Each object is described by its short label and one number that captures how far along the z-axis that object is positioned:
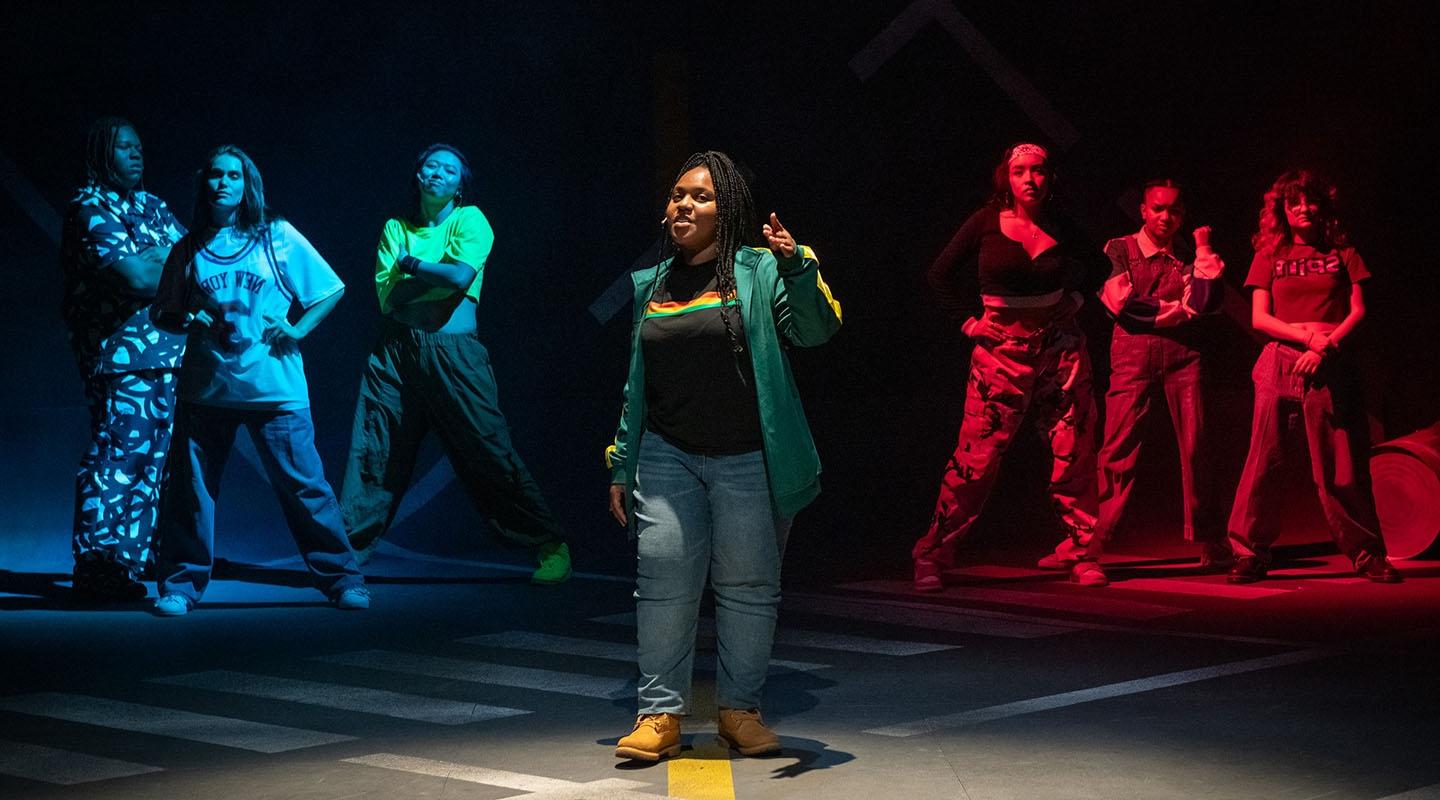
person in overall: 10.01
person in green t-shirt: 9.91
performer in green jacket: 5.76
